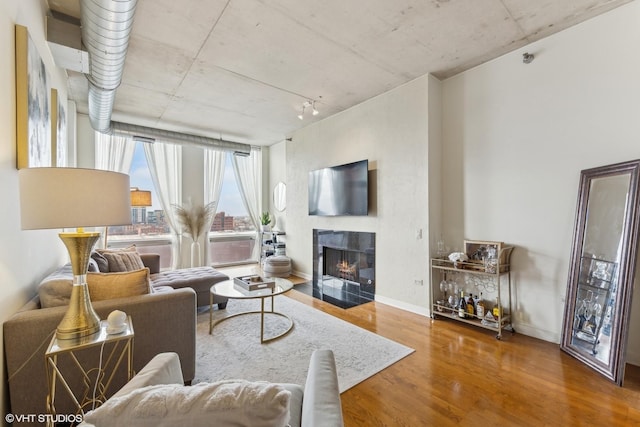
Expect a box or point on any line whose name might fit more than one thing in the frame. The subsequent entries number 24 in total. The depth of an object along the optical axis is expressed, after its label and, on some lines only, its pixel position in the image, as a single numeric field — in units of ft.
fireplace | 13.60
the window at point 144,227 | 17.22
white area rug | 7.25
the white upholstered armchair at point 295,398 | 2.21
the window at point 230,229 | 20.79
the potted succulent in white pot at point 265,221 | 21.56
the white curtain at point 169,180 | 18.02
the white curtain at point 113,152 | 16.06
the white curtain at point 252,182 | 21.64
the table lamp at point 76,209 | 4.17
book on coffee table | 9.78
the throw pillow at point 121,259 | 10.62
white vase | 18.54
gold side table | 4.42
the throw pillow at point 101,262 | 10.02
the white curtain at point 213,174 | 19.89
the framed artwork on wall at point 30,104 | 5.42
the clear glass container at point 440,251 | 11.45
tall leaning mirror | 6.93
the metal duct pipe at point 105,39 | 6.15
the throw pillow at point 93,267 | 8.50
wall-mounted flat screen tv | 13.50
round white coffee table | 9.04
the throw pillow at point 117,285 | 6.08
